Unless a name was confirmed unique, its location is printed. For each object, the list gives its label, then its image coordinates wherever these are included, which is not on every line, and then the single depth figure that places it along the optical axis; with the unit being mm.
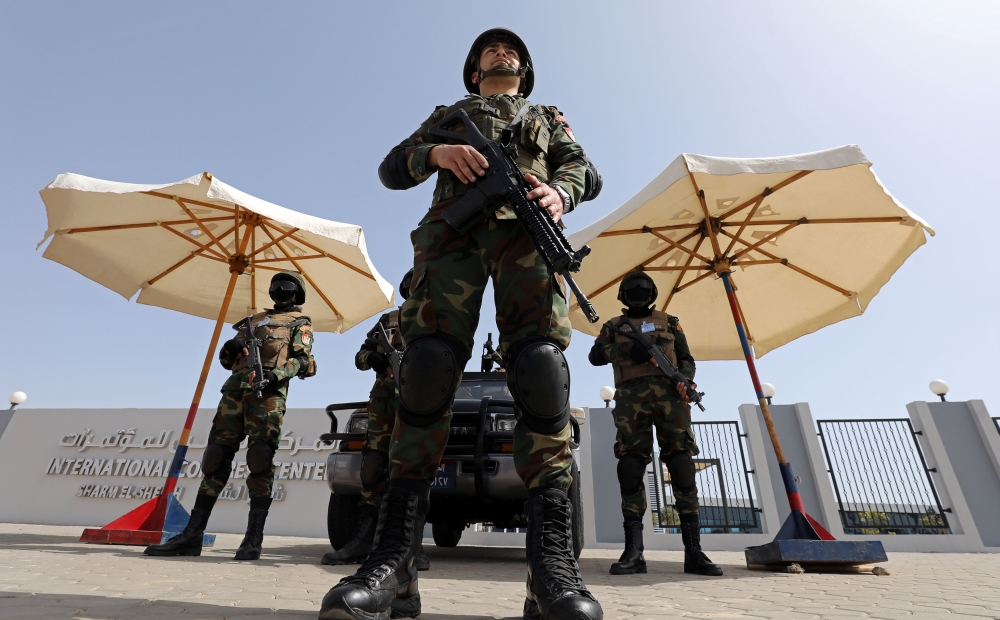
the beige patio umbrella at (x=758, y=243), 4037
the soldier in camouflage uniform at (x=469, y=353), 1425
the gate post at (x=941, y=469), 8312
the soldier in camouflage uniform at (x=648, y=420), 3660
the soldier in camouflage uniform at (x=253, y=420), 3686
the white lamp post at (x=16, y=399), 11938
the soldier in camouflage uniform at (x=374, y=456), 3420
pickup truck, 3486
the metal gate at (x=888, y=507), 8453
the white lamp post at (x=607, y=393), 10234
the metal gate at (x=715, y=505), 8680
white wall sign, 9531
